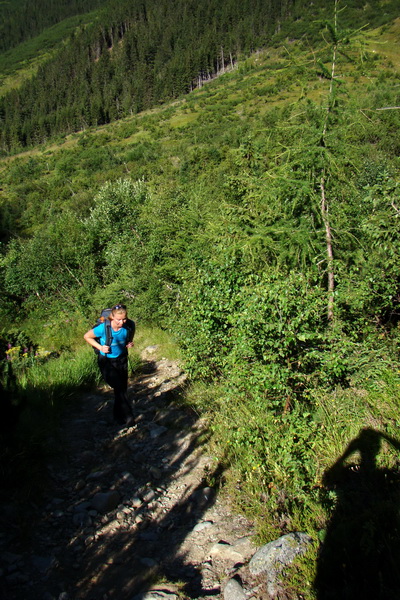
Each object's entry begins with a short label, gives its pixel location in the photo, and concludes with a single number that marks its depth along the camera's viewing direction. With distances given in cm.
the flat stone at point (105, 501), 338
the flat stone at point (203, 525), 305
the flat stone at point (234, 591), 230
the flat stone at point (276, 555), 237
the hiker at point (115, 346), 457
